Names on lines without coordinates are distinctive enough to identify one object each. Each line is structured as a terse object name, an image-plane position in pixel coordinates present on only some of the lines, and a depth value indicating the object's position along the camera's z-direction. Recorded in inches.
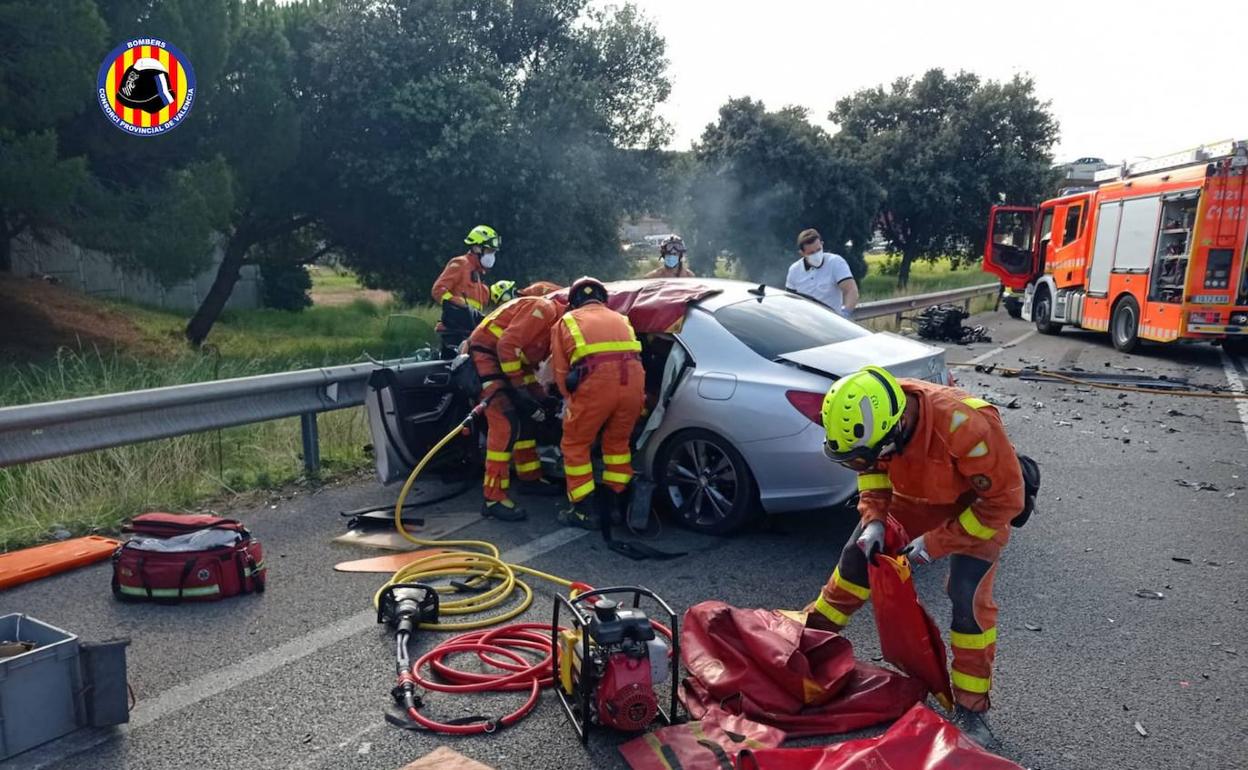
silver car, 195.5
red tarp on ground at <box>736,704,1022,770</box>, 103.1
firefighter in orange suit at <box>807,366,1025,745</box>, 127.3
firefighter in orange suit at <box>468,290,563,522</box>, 223.8
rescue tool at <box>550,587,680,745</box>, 119.6
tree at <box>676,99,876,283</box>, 1023.6
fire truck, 514.3
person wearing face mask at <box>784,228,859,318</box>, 341.1
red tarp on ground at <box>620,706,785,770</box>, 115.3
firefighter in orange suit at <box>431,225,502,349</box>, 369.4
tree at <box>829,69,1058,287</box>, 1206.9
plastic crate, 114.5
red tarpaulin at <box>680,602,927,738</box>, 128.0
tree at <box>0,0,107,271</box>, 459.2
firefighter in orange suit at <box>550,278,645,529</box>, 205.0
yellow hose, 164.4
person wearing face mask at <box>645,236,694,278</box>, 363.3
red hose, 126.7
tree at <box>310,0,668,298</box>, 646.5
